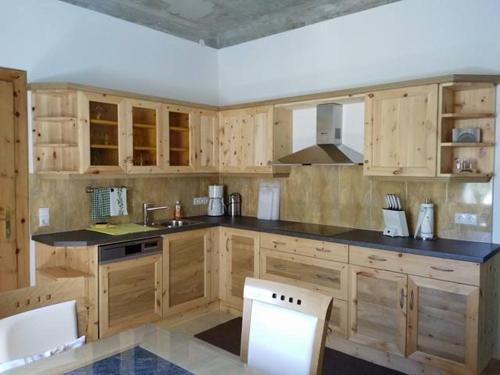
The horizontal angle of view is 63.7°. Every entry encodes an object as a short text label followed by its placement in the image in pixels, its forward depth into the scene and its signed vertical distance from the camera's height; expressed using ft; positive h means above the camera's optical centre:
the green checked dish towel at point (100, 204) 11.82 -0.88
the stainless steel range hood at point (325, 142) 11.44 +1.00
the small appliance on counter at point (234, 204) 14.76 -1.07
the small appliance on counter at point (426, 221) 10.07 -1.13
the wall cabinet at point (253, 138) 12.90 +1.22
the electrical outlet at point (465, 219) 9.92 -1.05
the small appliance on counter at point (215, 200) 14.67 -0.92
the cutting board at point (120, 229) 11.01 -1.57
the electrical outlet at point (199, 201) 14.71 -0.96
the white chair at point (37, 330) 5.05 -2.08
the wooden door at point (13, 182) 10.25 -0.22
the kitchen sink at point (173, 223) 12.60 -1.58
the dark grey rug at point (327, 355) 9.52 -4.60
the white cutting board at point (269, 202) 13.62 -0.91
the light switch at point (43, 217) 10.82 -1.16
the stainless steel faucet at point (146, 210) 12.98 -1.15
